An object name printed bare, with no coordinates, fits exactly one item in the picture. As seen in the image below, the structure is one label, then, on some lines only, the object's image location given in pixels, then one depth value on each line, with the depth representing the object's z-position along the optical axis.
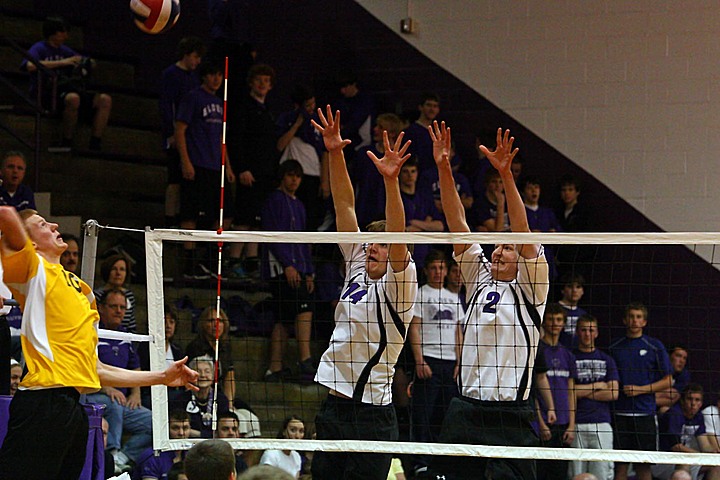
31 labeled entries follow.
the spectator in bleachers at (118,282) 18.44
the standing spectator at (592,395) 19.12
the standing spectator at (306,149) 22.69
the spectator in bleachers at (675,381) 19.62
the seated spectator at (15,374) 16.18
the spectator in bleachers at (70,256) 18.35
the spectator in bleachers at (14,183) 19.55
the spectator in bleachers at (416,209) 21.24
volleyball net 19.73
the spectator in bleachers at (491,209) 21.82
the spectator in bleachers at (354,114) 23.38
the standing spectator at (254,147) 22.35
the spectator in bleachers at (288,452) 16.98
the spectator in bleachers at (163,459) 16.44
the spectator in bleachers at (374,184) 21.79
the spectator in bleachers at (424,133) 22.98
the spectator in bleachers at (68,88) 23.10
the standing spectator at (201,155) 21.47
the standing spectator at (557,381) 18.95
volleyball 16.70
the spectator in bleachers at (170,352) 17.88
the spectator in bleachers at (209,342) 18.18
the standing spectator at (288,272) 20.01
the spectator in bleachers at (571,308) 20.09
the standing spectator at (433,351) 18.61
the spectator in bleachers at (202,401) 17.27
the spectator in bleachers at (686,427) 19.41
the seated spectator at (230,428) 16.44
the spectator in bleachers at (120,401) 17.16
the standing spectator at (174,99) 22.02
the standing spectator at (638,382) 19.25
